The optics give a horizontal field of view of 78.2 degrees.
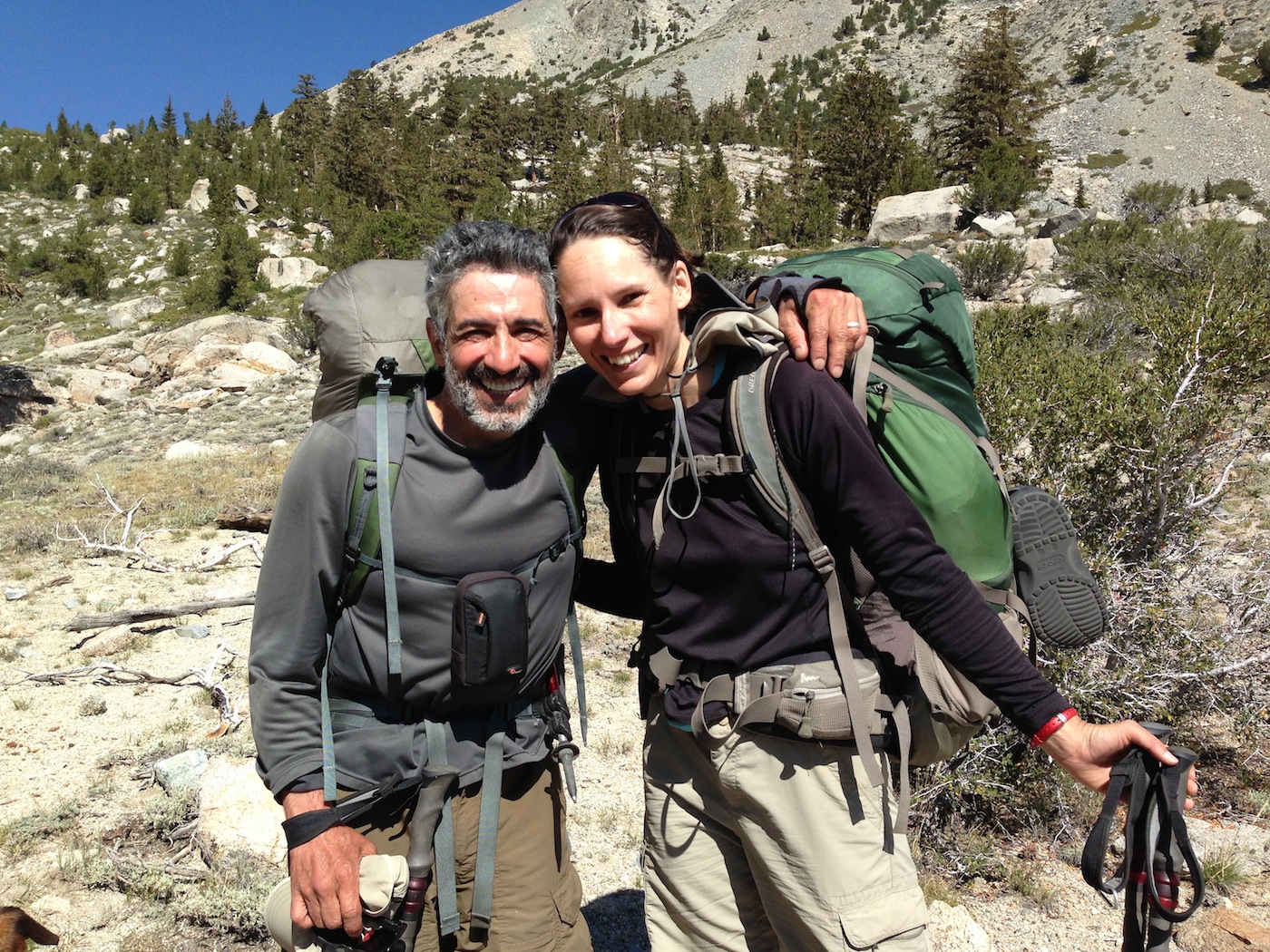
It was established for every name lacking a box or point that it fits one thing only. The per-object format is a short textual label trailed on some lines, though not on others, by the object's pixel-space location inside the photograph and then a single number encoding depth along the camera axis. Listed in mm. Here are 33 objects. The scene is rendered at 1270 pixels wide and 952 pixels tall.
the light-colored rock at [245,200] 34469
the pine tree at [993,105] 31781
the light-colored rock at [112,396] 16781
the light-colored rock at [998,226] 22781
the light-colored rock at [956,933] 2648
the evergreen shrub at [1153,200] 27094
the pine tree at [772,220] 32594
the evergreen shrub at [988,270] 16484
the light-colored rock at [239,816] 3219
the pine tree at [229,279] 24016
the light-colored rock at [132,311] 23562
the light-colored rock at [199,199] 36312
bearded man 1514
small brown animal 2070
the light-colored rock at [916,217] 24797
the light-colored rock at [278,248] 29453
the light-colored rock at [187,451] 11352
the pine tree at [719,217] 33844
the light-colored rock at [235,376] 16875
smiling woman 1391
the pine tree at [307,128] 42531
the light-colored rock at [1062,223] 21906
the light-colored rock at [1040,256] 18156
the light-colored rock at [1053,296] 13570
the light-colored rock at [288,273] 26578
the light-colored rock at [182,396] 15742
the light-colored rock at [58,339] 21969
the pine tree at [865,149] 33656
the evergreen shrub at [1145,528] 3289
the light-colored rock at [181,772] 3654
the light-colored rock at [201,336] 19031
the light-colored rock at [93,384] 17141
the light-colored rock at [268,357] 18219
